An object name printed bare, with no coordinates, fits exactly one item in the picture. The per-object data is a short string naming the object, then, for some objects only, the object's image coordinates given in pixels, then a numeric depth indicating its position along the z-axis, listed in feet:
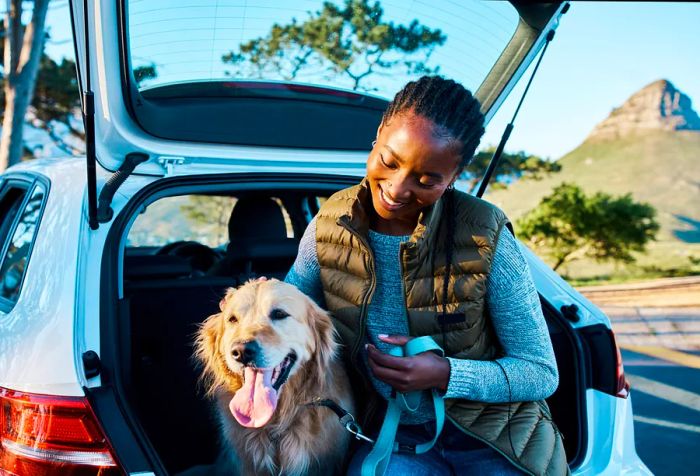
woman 5.51
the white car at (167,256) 5.15
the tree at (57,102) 51.90
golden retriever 6.49
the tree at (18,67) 28.84
